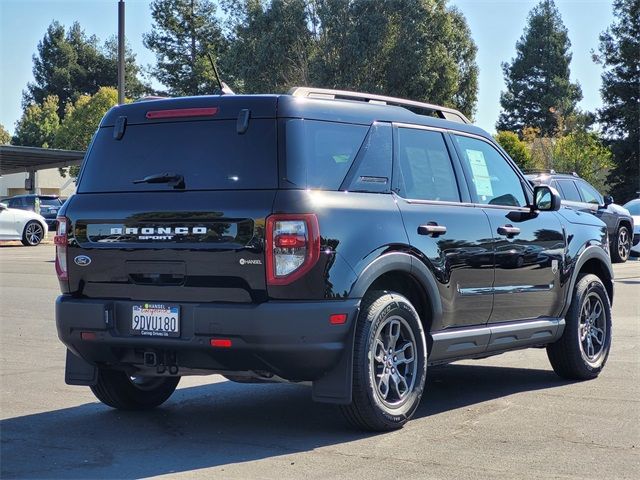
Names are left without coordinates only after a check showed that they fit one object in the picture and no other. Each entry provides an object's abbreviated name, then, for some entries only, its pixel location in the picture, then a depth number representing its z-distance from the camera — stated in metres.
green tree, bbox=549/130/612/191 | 58.03
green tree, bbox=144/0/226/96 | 74.56
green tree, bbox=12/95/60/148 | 92.69
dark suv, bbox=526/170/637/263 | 20.66
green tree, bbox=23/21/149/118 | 100.88
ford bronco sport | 5.86
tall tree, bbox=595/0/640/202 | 53.25
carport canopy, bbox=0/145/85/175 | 37.91
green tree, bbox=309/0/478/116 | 52.50
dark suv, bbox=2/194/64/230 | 39.52
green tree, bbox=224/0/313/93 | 53.84
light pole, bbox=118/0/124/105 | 26.02
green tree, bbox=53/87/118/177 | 75.44
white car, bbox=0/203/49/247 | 29.28
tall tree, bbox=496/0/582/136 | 88.56
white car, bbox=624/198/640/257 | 23.17
